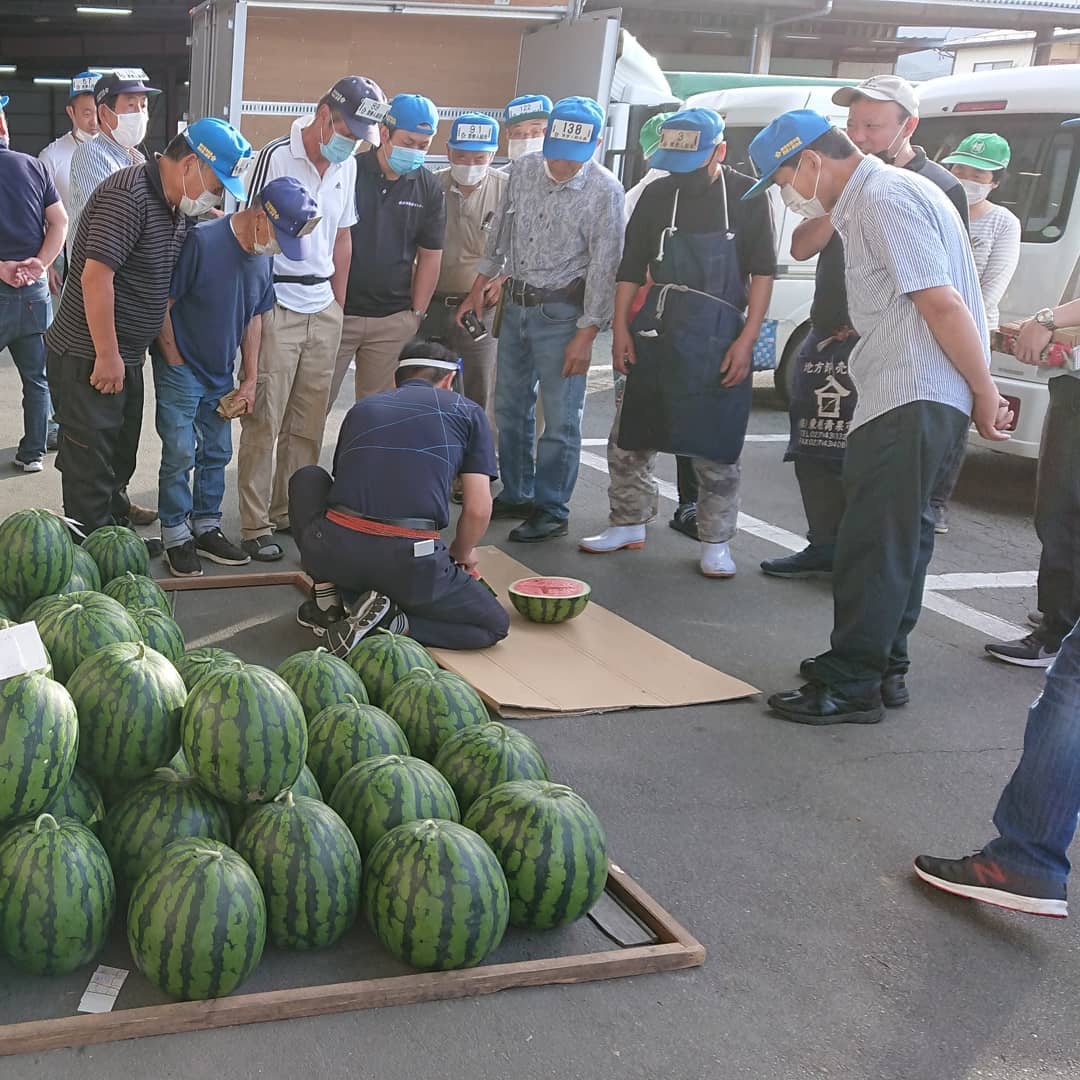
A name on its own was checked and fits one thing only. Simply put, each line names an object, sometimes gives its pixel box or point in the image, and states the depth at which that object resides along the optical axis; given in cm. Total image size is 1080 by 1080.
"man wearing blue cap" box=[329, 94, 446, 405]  637
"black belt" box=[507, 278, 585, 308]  648
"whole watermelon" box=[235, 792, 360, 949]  289
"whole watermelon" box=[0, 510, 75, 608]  414
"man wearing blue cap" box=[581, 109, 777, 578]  592
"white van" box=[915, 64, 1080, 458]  779
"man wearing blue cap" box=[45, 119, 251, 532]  498
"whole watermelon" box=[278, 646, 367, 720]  361
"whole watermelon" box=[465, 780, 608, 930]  304
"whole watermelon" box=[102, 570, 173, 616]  416
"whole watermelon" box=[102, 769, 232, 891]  294
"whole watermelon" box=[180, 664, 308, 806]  295
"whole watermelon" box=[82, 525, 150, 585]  464
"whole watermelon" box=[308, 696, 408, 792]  336
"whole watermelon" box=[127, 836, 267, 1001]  268
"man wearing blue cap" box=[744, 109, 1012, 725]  421
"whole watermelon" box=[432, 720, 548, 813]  334
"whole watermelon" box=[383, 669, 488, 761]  361
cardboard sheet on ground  466
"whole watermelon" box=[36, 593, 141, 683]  345
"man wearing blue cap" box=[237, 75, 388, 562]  586
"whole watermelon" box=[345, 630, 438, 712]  390
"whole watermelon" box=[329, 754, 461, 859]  311
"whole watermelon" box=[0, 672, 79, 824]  273
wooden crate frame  262
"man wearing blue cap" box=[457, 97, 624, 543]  634
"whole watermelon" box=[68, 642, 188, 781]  304
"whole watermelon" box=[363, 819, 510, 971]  284
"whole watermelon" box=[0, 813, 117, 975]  270
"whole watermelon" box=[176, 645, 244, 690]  344
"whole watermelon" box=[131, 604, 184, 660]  376
